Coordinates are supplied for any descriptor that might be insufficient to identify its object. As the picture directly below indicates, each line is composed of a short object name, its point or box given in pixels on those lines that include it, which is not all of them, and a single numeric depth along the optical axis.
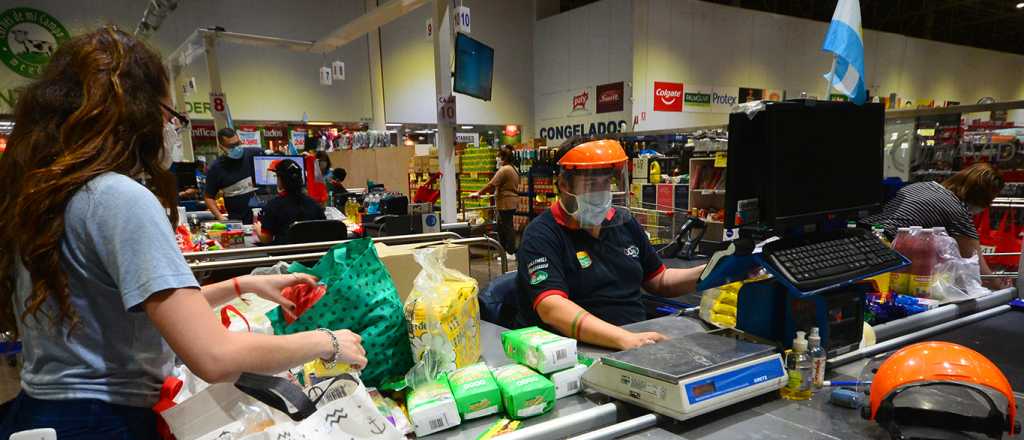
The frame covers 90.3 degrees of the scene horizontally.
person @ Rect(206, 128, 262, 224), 5.83
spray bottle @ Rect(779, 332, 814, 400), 1.33
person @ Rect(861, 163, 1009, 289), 3.04
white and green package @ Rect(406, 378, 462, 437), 1.15
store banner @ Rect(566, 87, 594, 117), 12.07
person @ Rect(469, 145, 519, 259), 8.07
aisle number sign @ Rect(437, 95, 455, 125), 4.50
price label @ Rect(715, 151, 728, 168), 5.88
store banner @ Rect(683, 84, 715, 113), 11.94
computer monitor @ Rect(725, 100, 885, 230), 1.39
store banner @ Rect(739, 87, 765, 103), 12.49
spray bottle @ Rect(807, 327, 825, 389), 1.37
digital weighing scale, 1.18
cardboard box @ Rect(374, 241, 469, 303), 1.98
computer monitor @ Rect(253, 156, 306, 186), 5.95
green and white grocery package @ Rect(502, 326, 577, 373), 1.33
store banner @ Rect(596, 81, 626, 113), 11.35
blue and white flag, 1.85
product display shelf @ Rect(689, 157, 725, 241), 6.81
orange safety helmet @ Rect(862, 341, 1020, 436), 1.06
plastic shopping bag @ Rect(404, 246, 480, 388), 1.30
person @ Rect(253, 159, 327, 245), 4.16
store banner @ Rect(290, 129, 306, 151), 10.60
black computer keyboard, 1.37
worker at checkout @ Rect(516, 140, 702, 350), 2.00
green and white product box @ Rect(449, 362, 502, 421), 1.21
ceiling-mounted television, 4.03
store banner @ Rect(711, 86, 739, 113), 12.27
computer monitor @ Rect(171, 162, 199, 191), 6.78
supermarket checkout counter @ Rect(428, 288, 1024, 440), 1.17
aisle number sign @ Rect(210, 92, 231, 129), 7.25
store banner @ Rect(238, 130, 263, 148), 9.20
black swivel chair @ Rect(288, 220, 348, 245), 3.70
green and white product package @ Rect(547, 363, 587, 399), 1.33
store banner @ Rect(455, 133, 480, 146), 12.39
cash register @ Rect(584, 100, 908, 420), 1.25
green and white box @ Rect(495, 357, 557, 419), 1.21
